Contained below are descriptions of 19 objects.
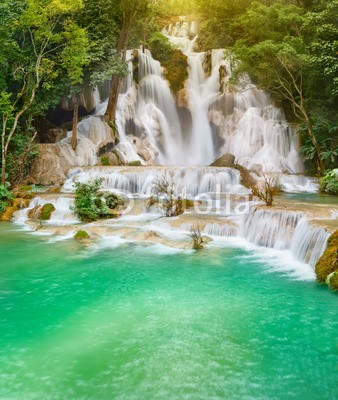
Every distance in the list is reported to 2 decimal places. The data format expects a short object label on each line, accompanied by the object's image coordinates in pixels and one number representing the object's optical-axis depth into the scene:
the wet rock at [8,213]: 14.72
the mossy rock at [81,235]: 11.55
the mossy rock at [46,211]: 14.51
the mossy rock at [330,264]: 7.20
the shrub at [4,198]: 15.18
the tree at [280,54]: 19.47
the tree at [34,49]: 17.06
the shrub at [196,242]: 10.19
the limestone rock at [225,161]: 19.80
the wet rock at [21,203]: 15.37
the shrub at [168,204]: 13.49
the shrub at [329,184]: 15.80
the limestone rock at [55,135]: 23.12
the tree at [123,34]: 22.50
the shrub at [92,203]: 13.87
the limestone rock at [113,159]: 21.89
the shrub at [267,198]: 11.72
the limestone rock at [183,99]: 28.00
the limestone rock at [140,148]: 24.02
